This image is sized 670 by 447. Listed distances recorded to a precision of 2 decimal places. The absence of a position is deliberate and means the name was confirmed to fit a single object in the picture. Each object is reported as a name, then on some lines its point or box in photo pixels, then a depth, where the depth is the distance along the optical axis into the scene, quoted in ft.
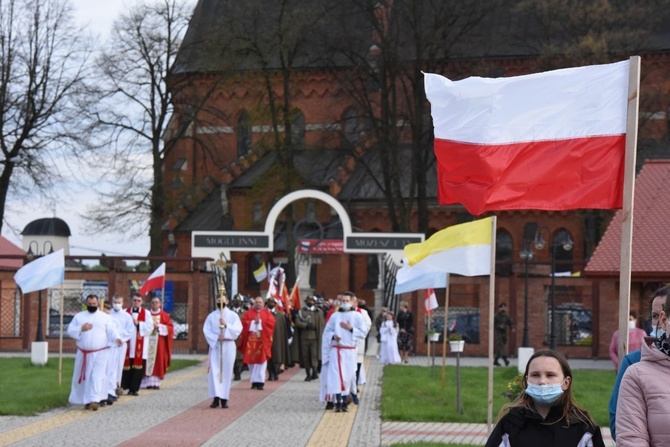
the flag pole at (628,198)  26.99
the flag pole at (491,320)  44.24
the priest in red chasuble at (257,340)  83.35
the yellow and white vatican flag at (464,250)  59.11
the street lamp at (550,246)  113.16
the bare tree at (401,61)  166.30
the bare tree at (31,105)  170.91
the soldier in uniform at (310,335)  96.37
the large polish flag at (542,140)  31.55
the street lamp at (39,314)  113.29
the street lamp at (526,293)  115.55
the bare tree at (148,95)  173.17
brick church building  173.37
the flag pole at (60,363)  79.33
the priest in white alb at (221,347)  67.56
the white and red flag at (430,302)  113.70
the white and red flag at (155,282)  93.20
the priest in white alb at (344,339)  68.23
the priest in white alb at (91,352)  65.67
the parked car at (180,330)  133.18
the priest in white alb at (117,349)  69.56
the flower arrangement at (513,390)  39.38
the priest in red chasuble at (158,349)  80.48
